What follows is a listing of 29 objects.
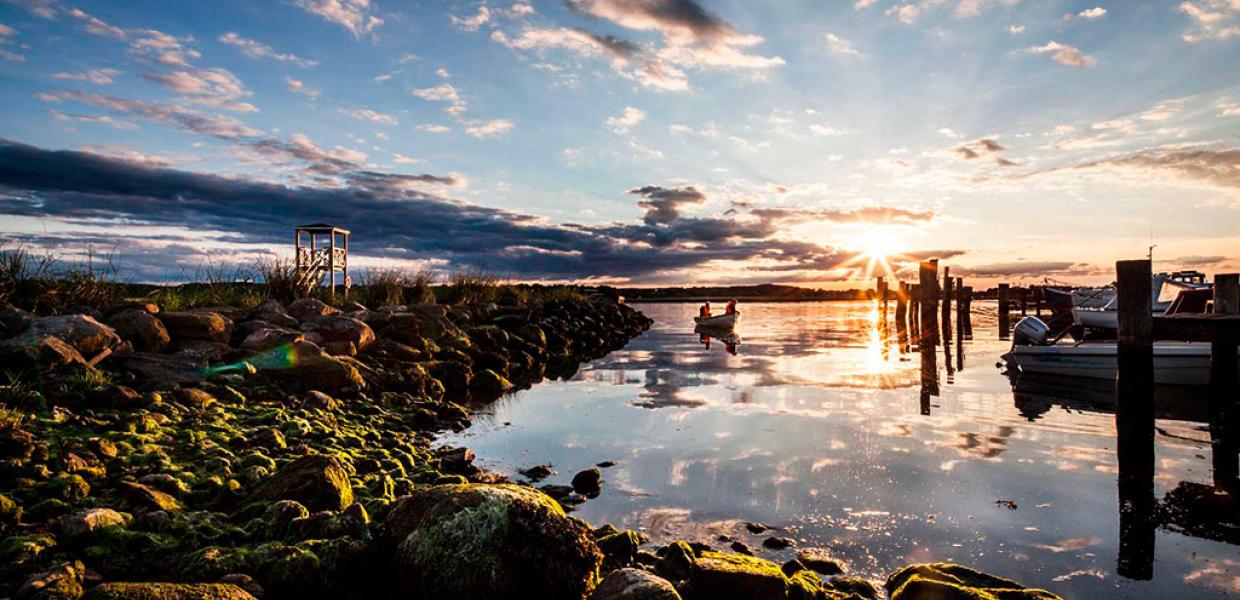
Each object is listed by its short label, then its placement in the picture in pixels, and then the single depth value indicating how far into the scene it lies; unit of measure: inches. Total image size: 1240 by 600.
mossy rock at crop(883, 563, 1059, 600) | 165.3
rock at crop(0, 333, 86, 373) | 296.2
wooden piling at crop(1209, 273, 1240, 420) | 459.5
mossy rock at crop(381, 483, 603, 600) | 159.8
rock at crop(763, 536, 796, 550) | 220.5
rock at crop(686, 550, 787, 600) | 164.1
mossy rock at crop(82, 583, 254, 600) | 130.1
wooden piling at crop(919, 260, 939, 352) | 1168.1
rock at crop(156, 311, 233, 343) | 423.2
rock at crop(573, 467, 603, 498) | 278.8
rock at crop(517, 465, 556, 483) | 301.9
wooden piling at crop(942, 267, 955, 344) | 1414.1
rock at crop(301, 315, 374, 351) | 528.7
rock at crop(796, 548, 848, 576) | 201.0
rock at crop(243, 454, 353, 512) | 202.7
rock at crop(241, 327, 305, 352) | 434.8
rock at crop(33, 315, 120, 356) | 330.6
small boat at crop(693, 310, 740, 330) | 1319.1
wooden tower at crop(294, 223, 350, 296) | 1062.4
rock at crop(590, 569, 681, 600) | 148.3
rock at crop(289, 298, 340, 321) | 588.7
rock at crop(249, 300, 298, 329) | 525.3
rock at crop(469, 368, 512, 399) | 549.3
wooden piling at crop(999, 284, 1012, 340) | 1377.5
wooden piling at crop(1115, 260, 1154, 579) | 331.9
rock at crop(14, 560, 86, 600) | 132.5
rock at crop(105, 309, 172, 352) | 384.8
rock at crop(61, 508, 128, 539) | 162.4
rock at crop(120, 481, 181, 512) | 190.5
